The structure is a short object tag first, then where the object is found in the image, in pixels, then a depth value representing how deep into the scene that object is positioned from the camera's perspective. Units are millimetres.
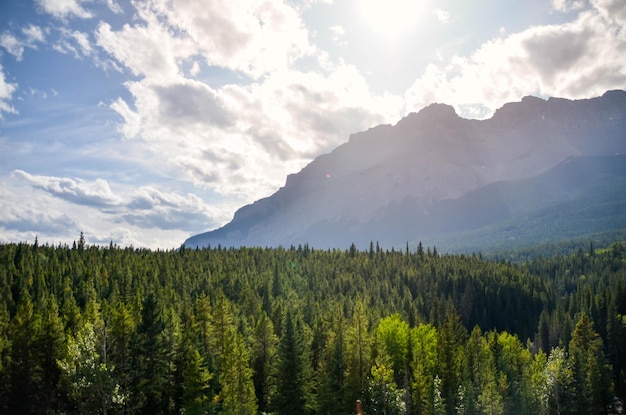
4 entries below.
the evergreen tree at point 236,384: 59281
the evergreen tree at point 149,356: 59969
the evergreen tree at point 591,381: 82938
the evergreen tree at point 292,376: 63781
